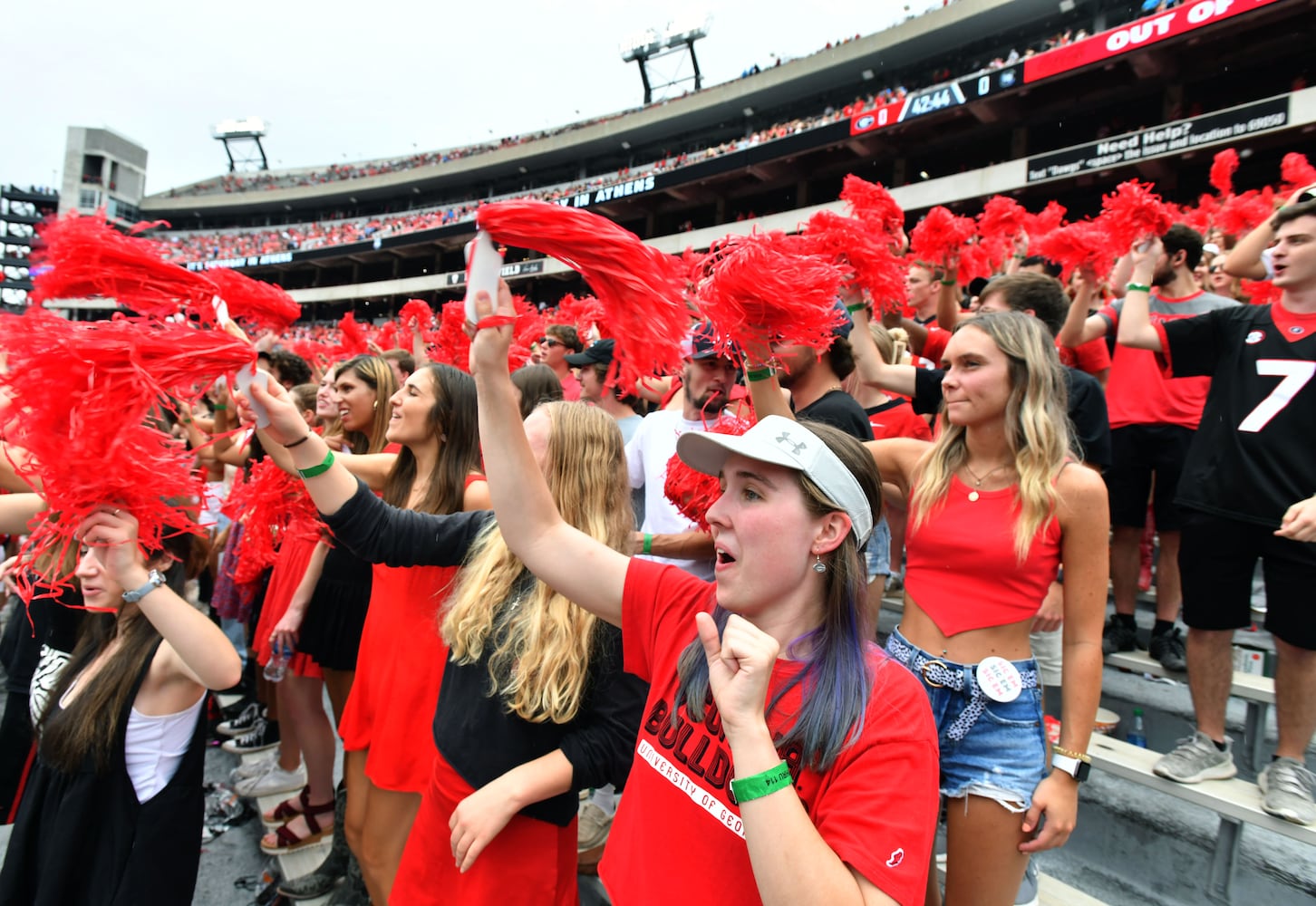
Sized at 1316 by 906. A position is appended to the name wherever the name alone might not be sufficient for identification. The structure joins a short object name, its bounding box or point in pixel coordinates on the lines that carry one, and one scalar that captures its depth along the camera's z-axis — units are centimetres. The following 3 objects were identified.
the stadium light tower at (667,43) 4103
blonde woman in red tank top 178
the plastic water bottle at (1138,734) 353
